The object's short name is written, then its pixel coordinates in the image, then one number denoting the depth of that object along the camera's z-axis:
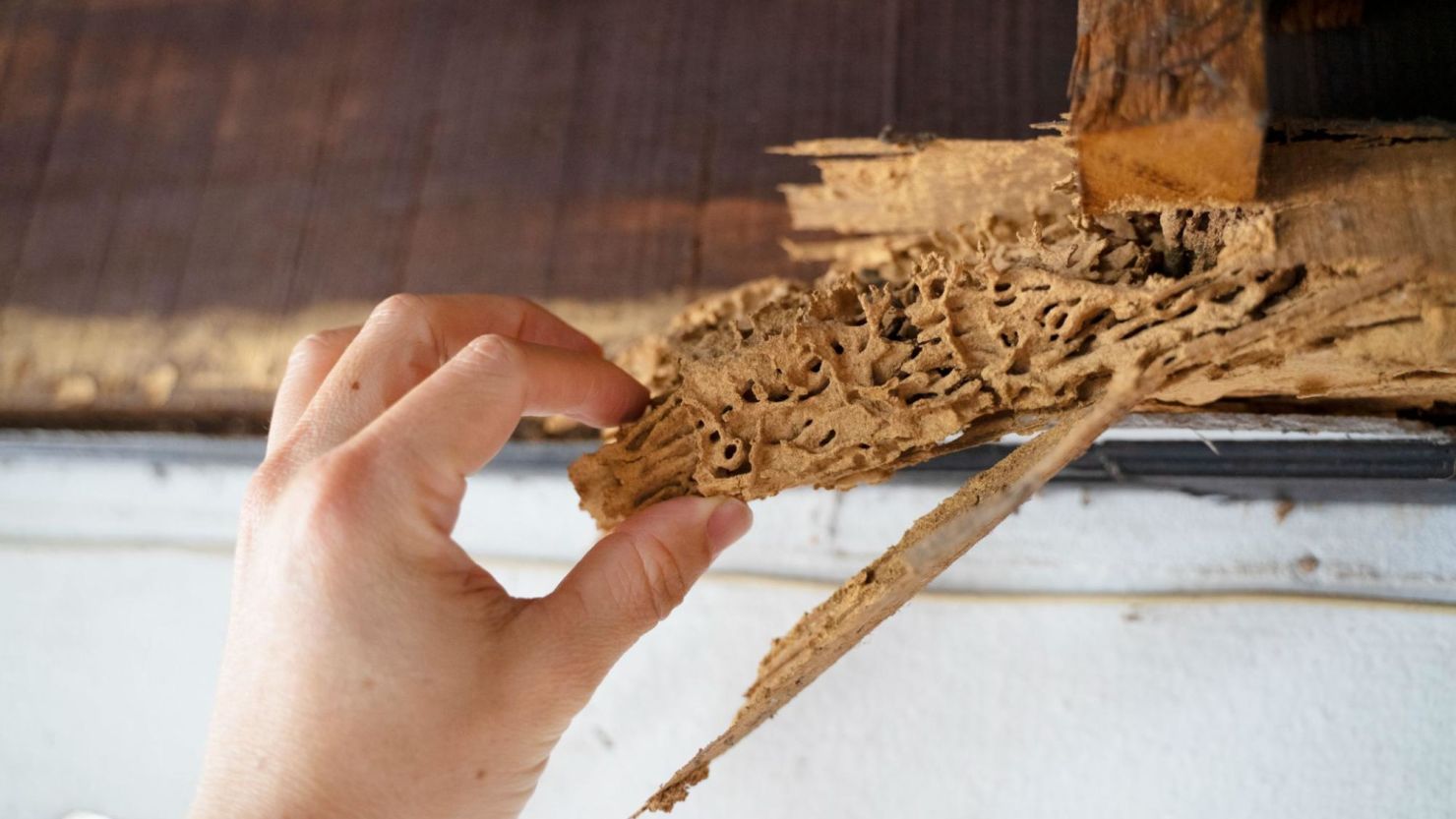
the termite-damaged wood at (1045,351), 0.52
